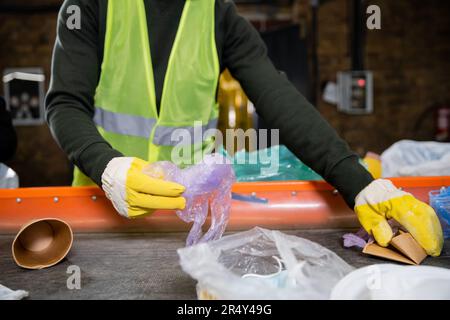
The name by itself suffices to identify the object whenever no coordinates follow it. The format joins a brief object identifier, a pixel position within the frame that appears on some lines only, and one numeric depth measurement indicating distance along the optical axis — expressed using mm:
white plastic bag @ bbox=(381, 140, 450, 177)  1560
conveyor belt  843
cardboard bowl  1010
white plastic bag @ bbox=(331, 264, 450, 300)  719
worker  1143
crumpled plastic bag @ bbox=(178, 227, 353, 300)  669
